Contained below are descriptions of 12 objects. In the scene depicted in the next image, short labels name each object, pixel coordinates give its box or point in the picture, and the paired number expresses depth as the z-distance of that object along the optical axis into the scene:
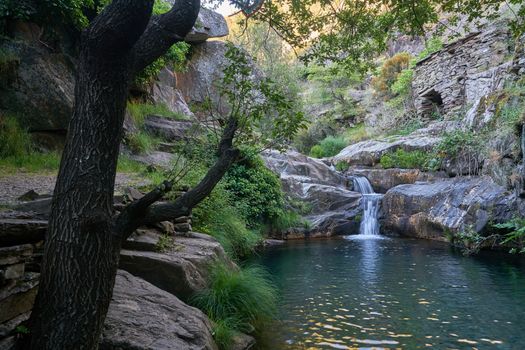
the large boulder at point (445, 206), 11.27
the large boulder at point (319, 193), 15.55
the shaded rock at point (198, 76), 17.02
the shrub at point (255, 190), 12.12
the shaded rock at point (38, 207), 4.52
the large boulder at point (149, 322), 3.36
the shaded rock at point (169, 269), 4.97
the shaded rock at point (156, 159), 10.51
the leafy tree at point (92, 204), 2.78
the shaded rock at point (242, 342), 4.47
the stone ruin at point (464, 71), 16.72
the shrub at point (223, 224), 8.41
